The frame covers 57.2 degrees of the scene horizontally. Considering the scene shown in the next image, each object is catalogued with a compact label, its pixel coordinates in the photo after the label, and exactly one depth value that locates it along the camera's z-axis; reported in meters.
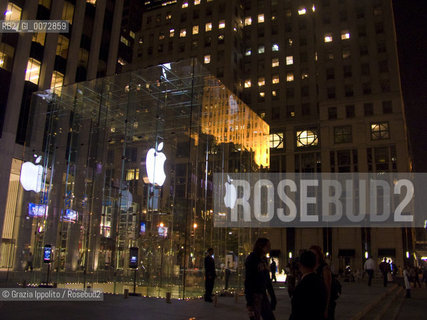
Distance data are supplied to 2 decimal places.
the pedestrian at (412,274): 28.53
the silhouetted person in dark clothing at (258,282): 5.57
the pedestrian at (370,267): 20.92
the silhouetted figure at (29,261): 23.52
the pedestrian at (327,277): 5.12
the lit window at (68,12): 33.03
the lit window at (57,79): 31.27
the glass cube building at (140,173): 15.05
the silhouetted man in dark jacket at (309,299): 3.45
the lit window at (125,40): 63.69
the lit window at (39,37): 29.77
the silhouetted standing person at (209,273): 12.35
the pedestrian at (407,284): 16.40
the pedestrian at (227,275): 15.85
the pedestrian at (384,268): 22.09
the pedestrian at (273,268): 21.36
